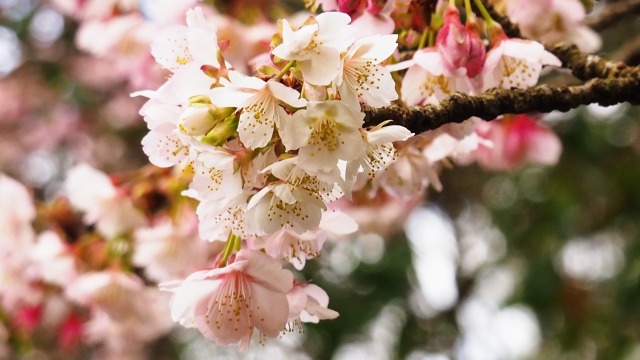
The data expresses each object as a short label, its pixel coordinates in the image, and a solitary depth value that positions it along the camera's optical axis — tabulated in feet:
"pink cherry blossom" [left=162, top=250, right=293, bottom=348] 2.28
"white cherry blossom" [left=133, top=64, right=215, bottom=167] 2.21
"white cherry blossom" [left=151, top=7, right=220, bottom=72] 2.22
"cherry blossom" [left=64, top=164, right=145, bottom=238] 2.94
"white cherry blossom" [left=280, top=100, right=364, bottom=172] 2.16
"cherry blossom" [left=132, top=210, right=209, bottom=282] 2.87
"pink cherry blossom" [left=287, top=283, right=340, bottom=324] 2.29
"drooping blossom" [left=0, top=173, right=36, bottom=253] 3.10
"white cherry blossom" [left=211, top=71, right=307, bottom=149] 2.17
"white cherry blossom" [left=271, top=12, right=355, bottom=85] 2.16
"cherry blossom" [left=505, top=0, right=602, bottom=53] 2.64
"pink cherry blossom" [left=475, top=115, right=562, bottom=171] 2.88
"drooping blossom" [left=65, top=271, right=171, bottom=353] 2.91
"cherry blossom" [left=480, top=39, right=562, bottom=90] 2.37
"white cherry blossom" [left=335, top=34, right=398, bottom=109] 2.21
